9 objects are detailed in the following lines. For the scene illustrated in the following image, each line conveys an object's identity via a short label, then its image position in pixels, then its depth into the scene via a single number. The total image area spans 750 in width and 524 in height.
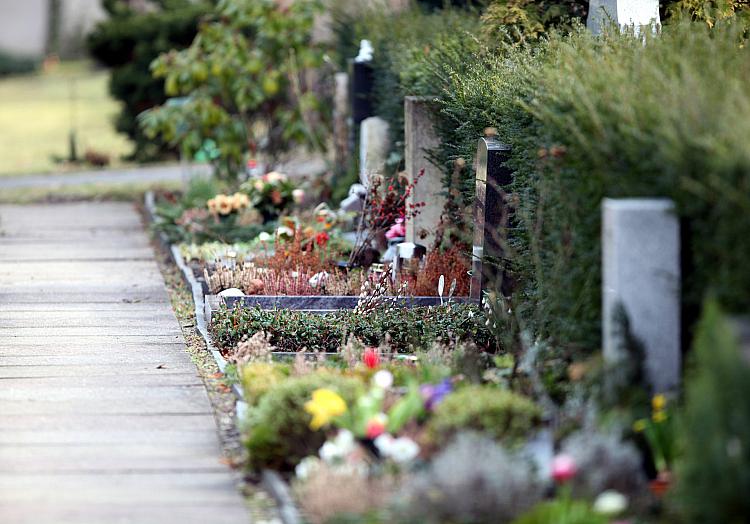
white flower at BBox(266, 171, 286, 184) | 24.88
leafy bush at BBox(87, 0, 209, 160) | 40.28
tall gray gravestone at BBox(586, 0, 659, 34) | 17.53
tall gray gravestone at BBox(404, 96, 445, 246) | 20.16
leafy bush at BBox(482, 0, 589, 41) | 19.12
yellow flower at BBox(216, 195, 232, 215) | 24.37
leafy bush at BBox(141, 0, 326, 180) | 29.72
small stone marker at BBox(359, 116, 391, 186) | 24.45
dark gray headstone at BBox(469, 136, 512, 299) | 15.97
